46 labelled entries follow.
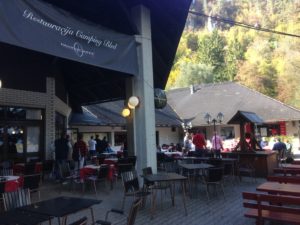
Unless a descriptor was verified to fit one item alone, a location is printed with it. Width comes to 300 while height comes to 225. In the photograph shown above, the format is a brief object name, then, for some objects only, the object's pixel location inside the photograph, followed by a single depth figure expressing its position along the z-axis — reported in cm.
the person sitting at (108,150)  1348
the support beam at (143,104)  706
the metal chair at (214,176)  625
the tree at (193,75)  4223
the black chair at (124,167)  717
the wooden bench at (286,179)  501
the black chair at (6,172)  687
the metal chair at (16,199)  376
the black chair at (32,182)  573
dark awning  621
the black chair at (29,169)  772
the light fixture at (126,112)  729
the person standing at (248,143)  968
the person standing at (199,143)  1029
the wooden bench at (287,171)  601
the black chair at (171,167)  757
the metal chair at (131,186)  520
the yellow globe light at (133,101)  704
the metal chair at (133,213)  321
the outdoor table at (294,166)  633
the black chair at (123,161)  759
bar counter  917
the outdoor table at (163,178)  532
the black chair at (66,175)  715
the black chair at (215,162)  776
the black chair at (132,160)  734
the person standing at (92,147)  1232
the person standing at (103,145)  1310
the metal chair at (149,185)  567
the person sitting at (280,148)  1152
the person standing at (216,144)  1089
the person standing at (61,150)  851
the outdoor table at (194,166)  686
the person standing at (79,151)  933
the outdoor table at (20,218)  288
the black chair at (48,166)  849
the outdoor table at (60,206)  318
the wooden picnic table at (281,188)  420
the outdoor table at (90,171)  720
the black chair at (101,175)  693
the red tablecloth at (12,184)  525
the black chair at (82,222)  272
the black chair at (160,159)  1000
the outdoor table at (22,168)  789
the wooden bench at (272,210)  346
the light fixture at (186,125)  2039
